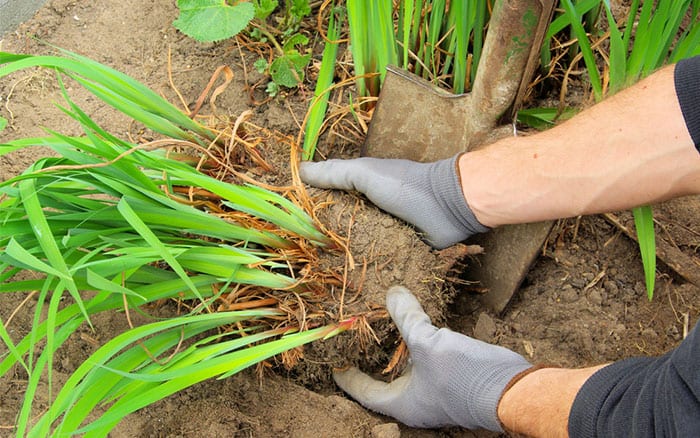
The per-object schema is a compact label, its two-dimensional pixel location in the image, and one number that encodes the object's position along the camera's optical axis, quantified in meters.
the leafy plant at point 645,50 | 1.16
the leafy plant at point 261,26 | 1.41
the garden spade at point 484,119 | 1.26
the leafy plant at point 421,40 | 1.35
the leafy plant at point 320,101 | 1.46
